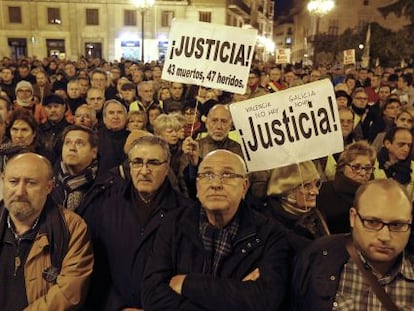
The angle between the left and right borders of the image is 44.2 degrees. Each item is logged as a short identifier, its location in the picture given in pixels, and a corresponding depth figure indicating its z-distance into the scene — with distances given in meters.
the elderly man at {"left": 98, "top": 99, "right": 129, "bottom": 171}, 5.16
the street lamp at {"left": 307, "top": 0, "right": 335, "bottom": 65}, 19.33
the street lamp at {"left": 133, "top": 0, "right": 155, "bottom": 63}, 24.17
